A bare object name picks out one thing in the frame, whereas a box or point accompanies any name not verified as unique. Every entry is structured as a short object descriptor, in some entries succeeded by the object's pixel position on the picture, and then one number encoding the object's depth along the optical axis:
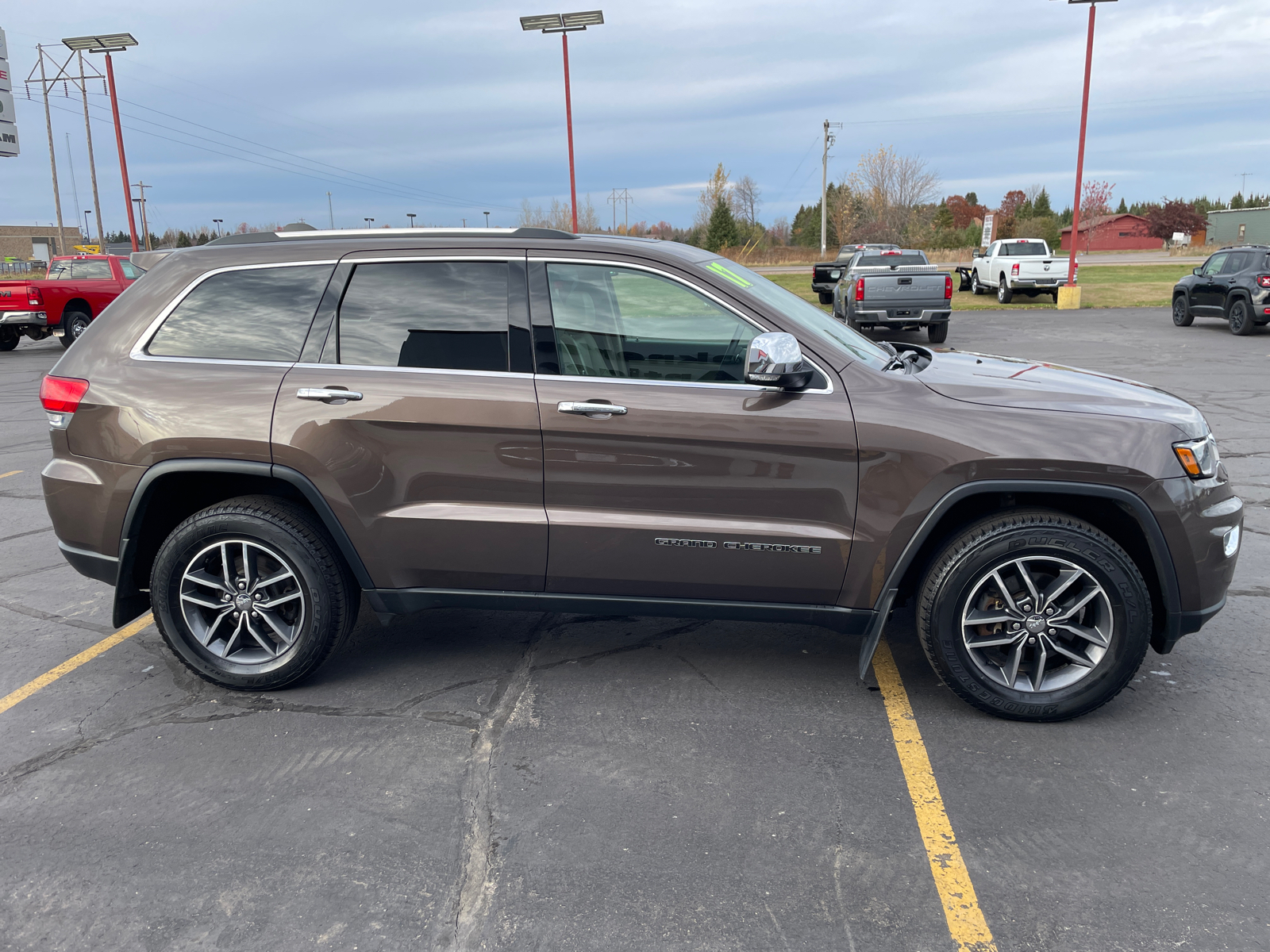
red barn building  92.21
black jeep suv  17.22
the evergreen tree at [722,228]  68.12
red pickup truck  18.56
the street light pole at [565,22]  28.00
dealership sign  32.97
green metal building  60.69
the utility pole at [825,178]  59.81
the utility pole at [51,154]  50.75
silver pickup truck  16.86
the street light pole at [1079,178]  22.81
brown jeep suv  3.43
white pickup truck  26.00
